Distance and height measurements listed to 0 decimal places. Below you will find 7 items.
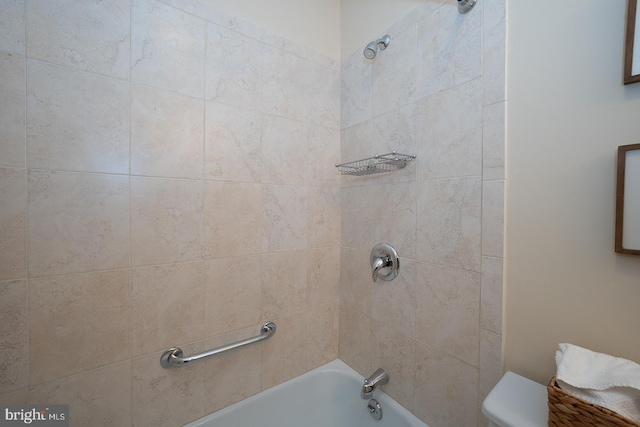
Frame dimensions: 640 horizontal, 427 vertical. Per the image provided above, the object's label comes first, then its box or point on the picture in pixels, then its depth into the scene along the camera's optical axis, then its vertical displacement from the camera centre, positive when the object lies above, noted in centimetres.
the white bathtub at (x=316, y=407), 116 -96
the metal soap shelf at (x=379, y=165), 111 +22
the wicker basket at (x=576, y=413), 49 -40
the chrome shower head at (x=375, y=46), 116 +76
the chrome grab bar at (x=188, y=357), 101 -58
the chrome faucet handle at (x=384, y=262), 118 -23
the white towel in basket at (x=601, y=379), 51 -36
